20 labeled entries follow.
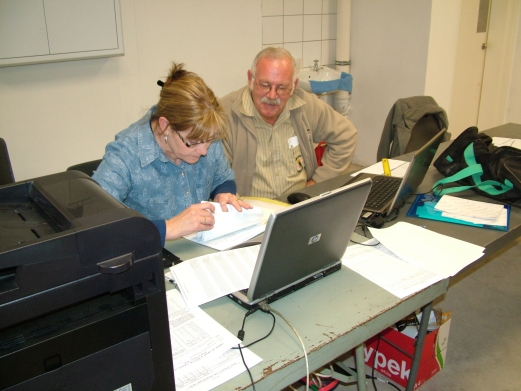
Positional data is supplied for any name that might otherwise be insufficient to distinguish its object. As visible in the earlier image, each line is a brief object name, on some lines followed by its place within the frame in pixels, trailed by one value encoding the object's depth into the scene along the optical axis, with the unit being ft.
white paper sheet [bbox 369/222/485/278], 4.75
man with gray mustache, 7.33
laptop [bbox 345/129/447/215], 5.76
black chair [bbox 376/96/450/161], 8.57
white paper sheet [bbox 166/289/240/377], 3.49
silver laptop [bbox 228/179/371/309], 3.56
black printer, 2.33
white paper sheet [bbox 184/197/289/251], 5.09
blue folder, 5.59
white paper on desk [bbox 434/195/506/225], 5.82
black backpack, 6.22
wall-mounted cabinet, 7.57
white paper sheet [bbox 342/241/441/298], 4.39
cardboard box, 6.15
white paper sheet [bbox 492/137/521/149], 8.23
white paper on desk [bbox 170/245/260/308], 4.16
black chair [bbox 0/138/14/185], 6.15
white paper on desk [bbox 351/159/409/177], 7.18
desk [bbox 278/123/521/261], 5.32
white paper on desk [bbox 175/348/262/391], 3.23
